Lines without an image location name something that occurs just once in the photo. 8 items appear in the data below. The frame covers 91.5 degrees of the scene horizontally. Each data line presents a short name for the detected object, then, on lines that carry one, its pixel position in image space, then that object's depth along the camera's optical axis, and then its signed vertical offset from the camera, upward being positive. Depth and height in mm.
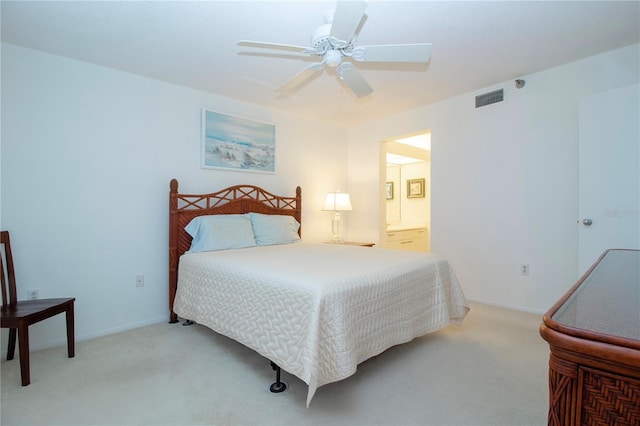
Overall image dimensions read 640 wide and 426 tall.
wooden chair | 1919 -666
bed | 1692 -558
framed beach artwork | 3445 +784
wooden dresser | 503 -267
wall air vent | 3344 +1224
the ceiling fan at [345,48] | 1571 +970
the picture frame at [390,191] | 6930 +417
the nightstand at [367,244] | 4281 -474
